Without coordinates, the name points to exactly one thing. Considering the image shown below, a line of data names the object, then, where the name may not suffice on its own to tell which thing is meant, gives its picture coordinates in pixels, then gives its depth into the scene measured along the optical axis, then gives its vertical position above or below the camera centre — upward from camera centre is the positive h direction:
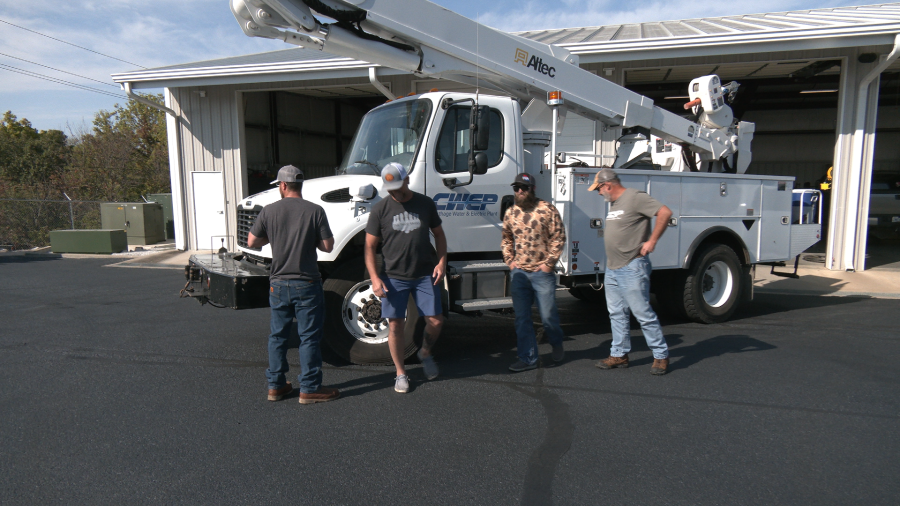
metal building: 10.74 +2.92
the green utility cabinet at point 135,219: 16.88 -0.47
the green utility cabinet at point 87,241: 15.15 -1.03
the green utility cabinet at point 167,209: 18.33 -0.18
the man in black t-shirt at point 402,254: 4.41 -0.41
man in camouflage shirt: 4.93 -0.46
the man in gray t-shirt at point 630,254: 4.89 -0.45
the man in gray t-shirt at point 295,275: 4.19 -0.54
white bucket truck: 5.05 +0.26
